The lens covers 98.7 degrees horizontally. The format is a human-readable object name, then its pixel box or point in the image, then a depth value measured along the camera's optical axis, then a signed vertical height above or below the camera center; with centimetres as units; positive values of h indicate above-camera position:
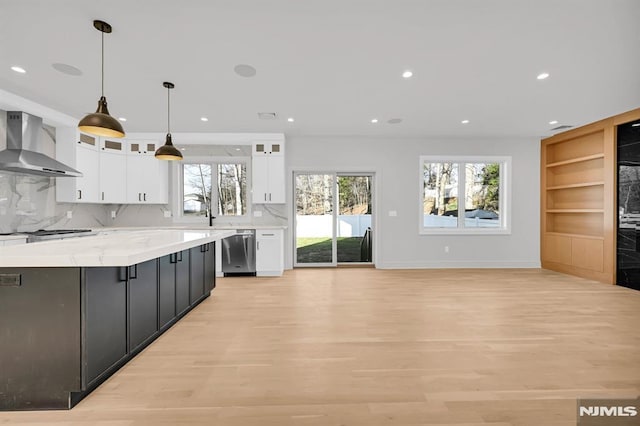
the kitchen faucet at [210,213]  549 -3
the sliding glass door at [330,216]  579 -9
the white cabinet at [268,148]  533 +123
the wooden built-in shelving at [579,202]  452 +20
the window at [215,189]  559 +46
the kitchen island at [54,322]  159 -66
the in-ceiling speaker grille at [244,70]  291 +154
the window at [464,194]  586 +39
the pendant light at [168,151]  337 +74
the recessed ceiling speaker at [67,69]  289 +153
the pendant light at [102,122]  212 +69
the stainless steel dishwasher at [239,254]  503 -78
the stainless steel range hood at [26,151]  350 +82
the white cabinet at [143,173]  516 +72
